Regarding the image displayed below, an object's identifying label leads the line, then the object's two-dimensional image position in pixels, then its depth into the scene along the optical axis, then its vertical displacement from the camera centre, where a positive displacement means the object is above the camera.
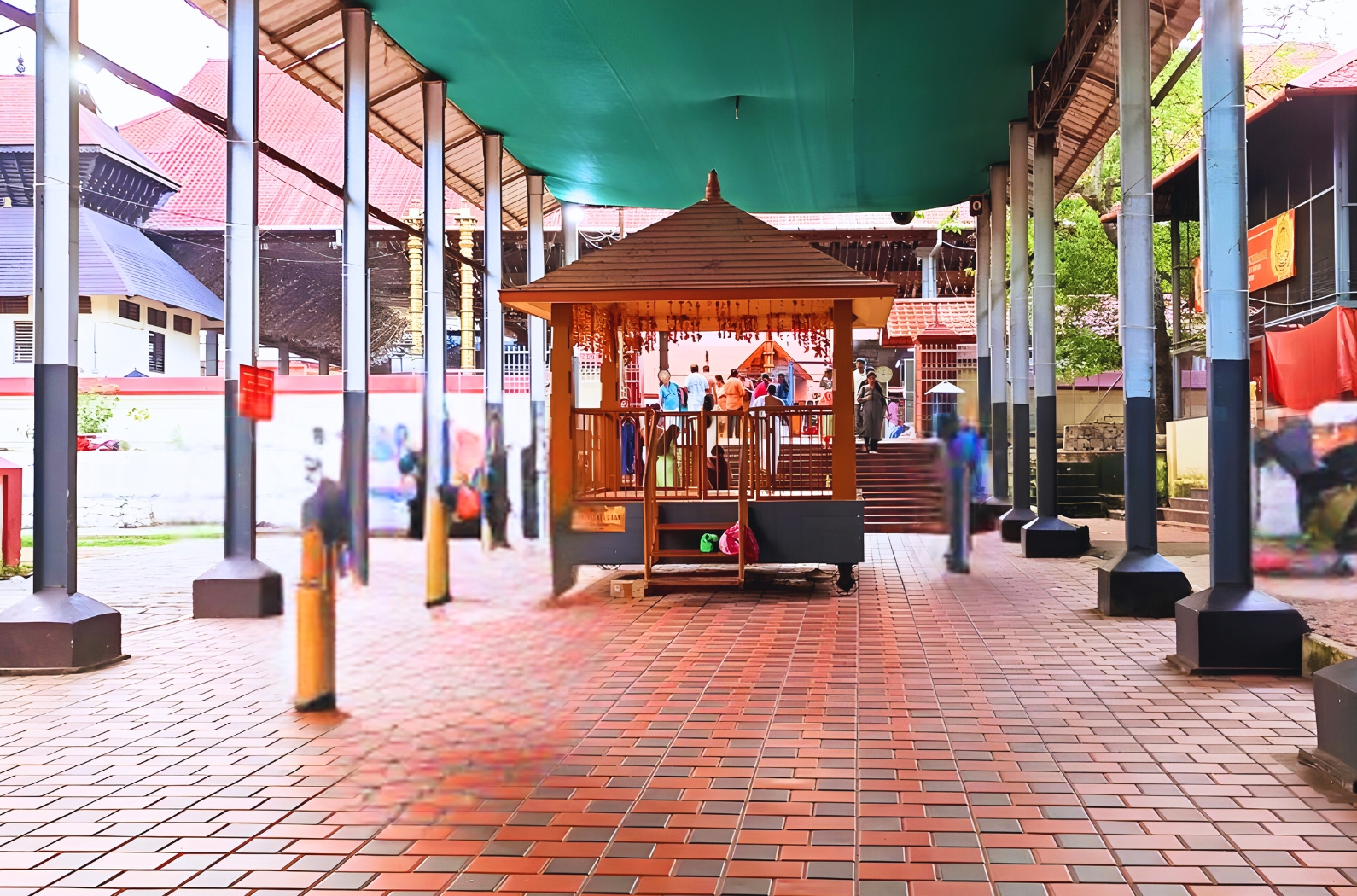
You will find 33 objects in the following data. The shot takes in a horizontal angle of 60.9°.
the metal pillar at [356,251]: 10.82 +1.99
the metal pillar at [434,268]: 12.67 +2.08
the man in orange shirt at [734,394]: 15.45 +0.82
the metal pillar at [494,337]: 15.18 +1.63
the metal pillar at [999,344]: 17.53 +1.68
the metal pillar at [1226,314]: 6.79 +0.82
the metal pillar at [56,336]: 6.87 +0.75
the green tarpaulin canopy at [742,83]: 10.55 +4.01
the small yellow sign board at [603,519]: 10.62 -0.57
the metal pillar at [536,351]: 17.05 +1.61
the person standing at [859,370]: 31.17 +2.31
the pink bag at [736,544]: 10.46 -0.81
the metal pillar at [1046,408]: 13.40 +0.52
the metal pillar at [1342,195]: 13.93 +3.09
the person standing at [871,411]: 20.30 +0.76
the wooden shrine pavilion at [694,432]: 10.38 +0.23
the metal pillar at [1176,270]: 18.75 +2.98
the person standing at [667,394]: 16.17 +0.87
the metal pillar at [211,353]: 27.83 +2.64
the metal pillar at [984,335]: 19.25 +1.97
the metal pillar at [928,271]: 29.83 +4.73
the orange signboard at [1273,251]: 15.87 +2.84
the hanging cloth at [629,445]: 12.62 +0.12
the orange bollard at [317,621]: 4.05 -0.62
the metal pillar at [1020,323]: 14.49 +1.69
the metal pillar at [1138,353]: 8.71 +0.77
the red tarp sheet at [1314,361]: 13.68 +1.10
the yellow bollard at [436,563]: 8.50 -0.85
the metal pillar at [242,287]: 8.84 +1.35
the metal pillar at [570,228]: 18.87 +3.80
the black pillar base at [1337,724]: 4.28 -1.05
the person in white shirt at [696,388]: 16.69 +0.98
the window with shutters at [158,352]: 24.34 +2.29
